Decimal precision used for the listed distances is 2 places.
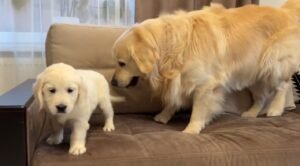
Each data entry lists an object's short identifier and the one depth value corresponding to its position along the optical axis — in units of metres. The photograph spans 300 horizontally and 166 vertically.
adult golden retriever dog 1.92
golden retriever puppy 1.42
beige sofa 1.43
